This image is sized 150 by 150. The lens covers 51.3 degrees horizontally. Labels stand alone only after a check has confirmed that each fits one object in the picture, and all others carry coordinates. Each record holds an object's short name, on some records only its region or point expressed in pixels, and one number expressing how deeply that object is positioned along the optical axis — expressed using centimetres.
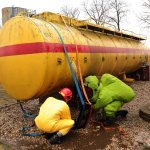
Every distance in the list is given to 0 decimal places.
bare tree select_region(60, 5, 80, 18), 2088
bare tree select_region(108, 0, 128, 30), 1655
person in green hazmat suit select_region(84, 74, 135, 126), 319
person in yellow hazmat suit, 271
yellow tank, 303
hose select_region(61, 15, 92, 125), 319
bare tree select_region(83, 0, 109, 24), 1769
